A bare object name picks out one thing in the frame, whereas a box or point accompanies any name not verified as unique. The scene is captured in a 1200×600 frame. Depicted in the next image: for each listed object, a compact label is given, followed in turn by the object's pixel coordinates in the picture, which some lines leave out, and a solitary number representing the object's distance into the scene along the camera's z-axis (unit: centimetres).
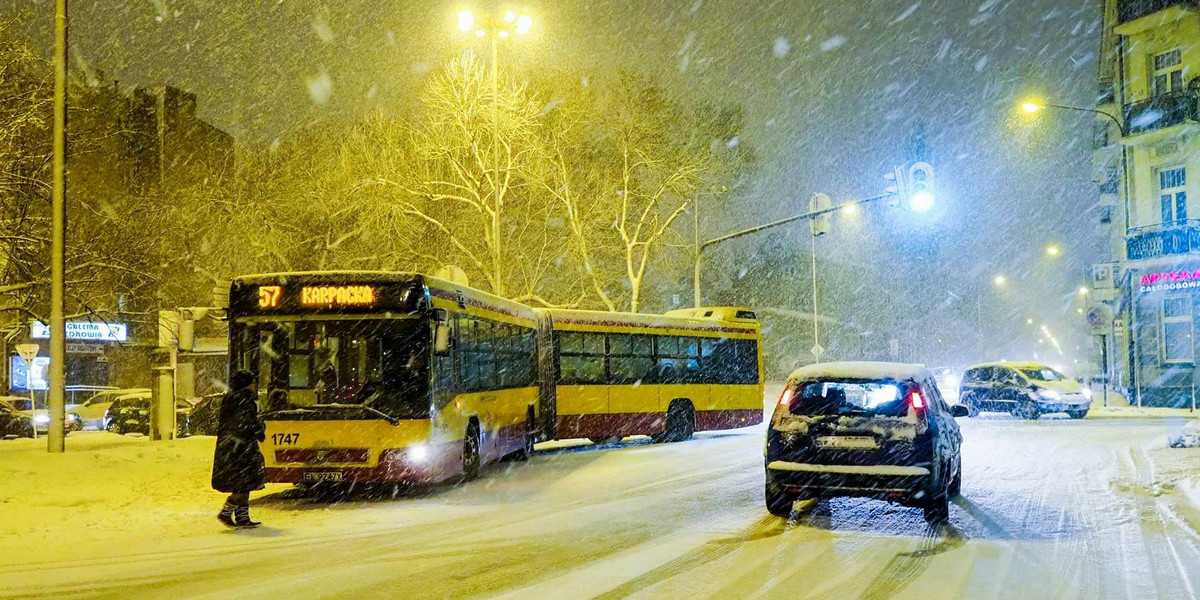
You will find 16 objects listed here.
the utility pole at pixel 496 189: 2522
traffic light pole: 2598
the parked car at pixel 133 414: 3089
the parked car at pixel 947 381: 5712
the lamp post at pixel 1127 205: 3594
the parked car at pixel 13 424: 2934
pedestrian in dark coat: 1067
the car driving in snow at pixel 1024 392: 2977
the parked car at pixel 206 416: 2909
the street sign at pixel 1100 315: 3222
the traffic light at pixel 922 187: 2181
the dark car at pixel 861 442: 1010
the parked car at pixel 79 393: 4639
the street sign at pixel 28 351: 2764
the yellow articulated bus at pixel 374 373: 1272
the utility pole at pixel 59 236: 1636
